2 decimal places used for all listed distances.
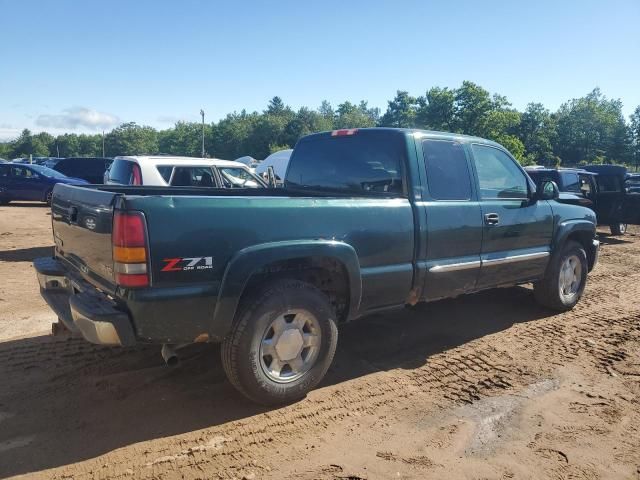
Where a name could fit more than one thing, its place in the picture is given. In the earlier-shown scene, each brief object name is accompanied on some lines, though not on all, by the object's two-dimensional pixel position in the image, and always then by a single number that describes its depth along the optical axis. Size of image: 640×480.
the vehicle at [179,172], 8.39
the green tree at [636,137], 62.22
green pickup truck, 2.86
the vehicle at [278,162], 17.36
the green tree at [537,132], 65.31
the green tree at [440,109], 51.12
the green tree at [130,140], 86.12
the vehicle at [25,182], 16.98
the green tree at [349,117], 84.75
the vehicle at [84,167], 20.38
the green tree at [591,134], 63.81
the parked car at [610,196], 13.09
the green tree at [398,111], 75.69
